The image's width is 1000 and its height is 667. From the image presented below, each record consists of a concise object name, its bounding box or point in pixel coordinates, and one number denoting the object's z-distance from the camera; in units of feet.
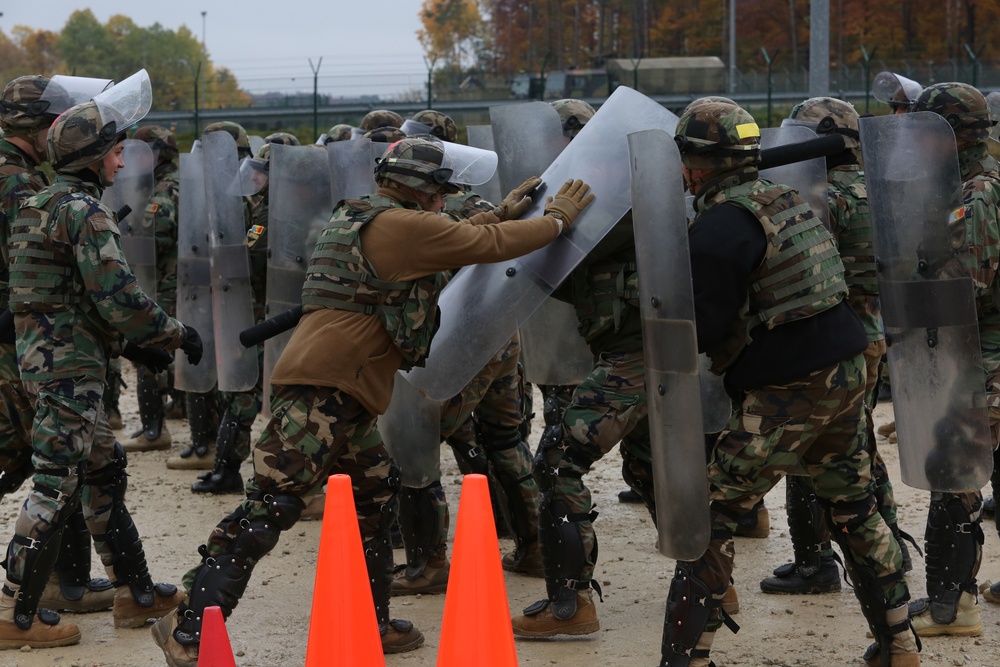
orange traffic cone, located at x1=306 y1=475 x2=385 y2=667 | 13.17
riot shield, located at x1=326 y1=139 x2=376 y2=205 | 20.30
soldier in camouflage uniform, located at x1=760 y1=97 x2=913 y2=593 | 18.48
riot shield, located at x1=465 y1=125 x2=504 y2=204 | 21.97
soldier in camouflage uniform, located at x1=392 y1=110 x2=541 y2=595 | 19.70
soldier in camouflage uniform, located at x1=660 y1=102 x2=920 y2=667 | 13.78
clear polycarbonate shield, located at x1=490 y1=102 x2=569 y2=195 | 18.99
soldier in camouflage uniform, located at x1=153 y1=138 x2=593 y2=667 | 15.21
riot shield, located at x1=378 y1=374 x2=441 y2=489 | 19.13
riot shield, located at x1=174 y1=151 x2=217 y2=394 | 25.58
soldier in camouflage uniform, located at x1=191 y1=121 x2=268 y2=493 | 26.12
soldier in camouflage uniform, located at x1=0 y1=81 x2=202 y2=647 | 16.31
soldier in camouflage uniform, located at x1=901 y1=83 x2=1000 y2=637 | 16.84
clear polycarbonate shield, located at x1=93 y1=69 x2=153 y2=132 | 16.80
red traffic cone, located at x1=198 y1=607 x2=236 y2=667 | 12.21
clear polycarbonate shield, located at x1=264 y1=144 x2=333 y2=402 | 21.65
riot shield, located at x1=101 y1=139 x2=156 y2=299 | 28.32
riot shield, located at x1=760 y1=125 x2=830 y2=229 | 17.95
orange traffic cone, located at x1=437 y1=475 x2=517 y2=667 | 12.42
